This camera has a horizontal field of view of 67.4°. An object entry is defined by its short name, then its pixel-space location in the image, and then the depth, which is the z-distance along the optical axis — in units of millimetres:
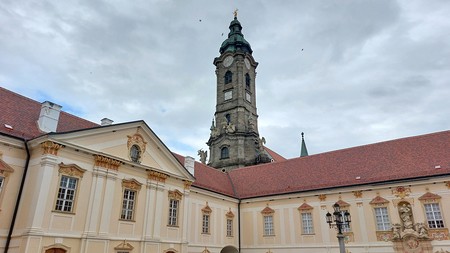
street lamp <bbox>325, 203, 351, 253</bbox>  14430
